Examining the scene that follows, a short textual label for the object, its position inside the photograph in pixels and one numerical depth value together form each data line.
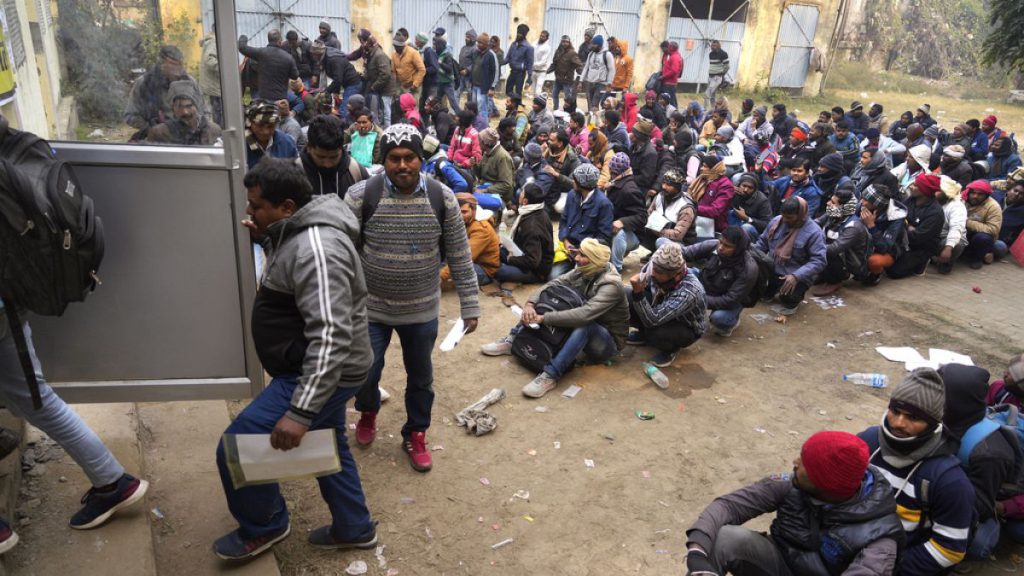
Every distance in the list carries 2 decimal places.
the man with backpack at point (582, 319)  5.48
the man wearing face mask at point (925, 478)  3.10
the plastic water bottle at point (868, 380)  5.93
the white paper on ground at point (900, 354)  6.42
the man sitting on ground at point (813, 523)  2.73
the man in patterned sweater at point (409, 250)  3.48
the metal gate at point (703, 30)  19.77
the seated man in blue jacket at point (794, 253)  6.96
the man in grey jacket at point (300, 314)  2.55
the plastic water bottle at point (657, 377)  5.66
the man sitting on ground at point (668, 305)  5.74
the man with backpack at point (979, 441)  3.47
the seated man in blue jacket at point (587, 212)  7.32
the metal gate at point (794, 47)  21.00
